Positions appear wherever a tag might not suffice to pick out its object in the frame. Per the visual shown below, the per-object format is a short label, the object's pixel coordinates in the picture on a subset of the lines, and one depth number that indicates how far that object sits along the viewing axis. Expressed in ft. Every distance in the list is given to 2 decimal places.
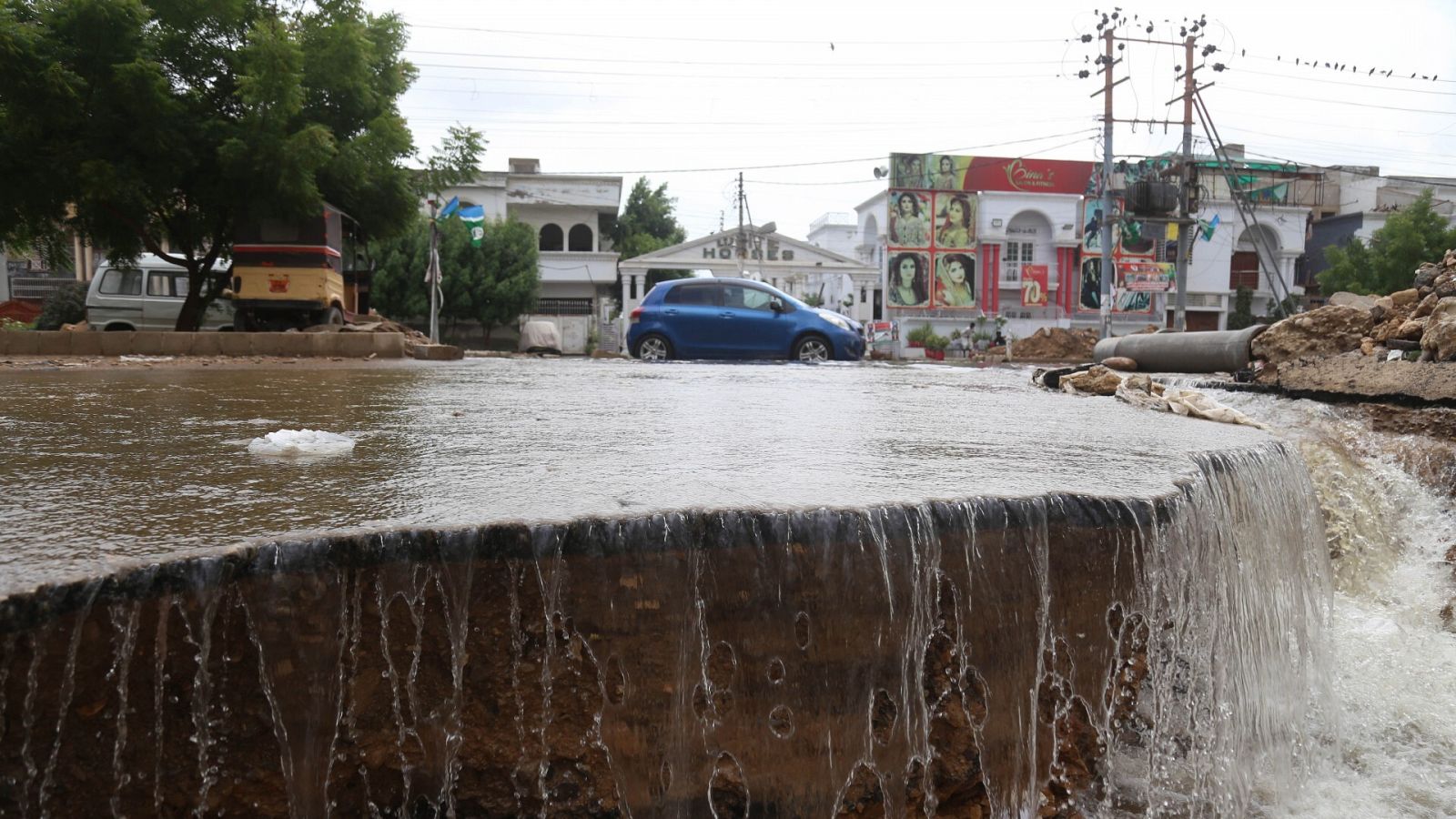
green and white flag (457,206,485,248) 72.89
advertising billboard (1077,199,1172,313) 142.41
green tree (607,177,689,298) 177.78
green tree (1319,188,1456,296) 115.24
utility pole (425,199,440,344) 65.98
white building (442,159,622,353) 115.34
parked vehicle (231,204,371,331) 45.44
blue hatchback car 47.06
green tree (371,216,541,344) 100.48
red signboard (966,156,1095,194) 149.59
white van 54.95
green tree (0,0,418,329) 39.06
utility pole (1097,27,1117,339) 85.76
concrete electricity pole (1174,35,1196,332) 84.48
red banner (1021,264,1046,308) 149.18
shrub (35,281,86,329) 71.20
